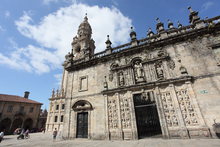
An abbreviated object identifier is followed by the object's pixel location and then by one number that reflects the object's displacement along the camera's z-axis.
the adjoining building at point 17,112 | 26.60
